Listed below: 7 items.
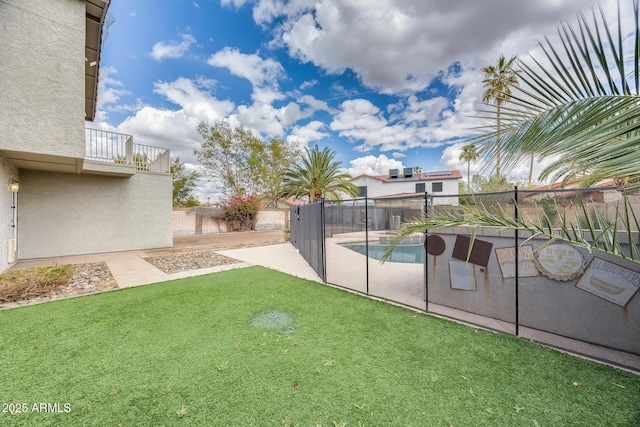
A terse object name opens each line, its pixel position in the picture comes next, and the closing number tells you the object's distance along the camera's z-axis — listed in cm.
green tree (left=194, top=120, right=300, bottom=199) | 2441
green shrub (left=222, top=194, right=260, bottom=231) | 2112
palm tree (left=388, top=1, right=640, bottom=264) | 151
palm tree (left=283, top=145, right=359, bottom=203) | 1730
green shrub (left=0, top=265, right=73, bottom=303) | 490
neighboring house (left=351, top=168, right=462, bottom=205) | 3578
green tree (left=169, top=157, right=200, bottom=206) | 2875
